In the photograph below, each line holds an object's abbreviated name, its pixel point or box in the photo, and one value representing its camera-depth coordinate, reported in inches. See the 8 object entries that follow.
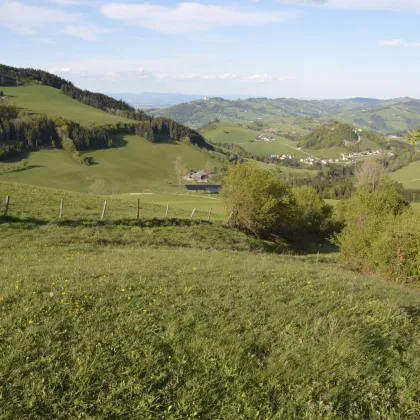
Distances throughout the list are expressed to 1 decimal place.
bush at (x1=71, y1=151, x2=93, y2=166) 6550.2
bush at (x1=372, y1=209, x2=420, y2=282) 775.1
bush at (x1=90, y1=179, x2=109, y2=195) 4242.6
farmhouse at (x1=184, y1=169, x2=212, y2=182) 6535.4
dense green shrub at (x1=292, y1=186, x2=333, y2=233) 2154.3
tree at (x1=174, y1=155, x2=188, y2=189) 5341.0
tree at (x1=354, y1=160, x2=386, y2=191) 3932.1
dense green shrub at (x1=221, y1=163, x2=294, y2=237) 1549.0
